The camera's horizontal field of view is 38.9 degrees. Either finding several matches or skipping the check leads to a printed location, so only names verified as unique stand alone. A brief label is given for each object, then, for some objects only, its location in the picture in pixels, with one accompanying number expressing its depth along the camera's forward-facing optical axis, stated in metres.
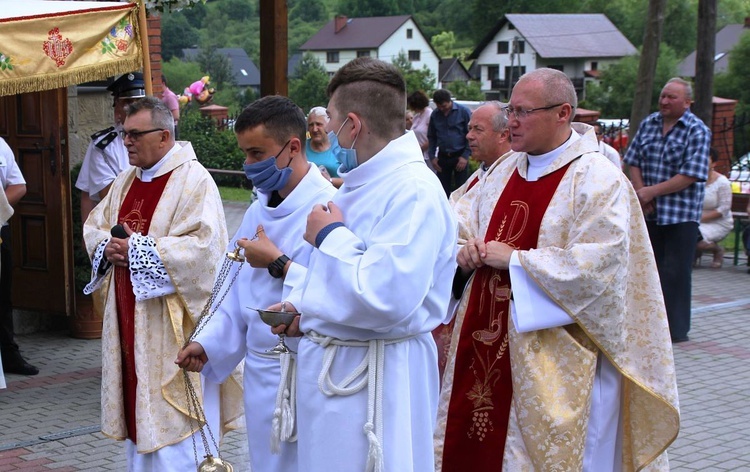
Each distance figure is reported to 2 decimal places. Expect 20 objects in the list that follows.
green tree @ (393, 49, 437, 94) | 56.78
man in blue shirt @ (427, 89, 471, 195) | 14.20
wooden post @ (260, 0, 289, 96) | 7.63
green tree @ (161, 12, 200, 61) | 100.81
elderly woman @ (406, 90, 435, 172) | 15.30
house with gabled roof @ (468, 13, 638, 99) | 95.94
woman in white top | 12.70
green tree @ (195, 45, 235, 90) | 84.44
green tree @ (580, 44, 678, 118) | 52.97
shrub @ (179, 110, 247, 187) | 26.25
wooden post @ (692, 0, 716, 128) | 15.13
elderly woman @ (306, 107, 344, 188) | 8.29
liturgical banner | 6.21
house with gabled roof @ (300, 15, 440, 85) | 110.50
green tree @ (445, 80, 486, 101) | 61.57
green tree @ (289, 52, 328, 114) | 61.38
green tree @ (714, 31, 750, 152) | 38.97
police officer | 7.63
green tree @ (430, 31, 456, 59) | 117.81
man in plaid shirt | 8.39
